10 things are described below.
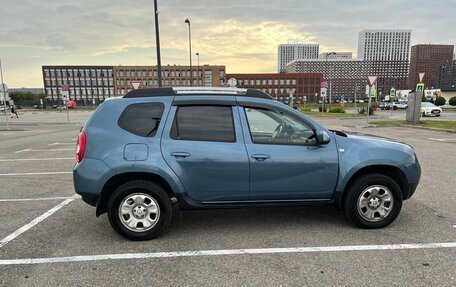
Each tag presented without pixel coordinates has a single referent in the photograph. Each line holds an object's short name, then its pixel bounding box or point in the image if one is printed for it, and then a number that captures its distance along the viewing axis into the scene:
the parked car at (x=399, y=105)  55.50
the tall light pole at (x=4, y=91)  22.29
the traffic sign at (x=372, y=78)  21.06
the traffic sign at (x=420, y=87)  19.58
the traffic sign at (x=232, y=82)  18.58
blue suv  3.88
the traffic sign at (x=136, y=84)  18.29
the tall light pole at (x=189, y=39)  32.54
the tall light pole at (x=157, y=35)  14.38
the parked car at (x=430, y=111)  32.47
